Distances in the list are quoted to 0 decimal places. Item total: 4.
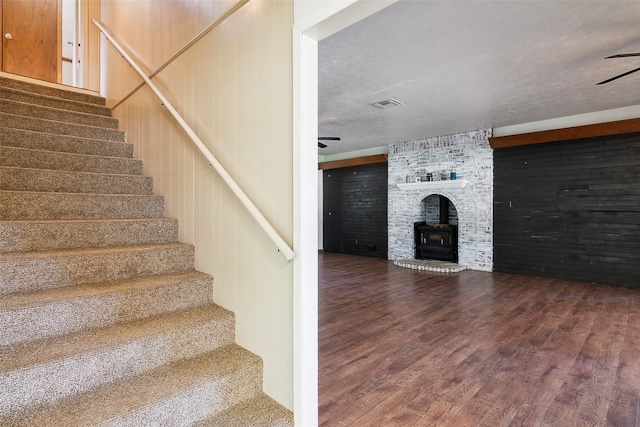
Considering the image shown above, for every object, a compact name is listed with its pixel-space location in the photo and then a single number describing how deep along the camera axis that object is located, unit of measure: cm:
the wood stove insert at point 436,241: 740
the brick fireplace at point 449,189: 686
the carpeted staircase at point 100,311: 142
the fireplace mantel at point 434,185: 704
